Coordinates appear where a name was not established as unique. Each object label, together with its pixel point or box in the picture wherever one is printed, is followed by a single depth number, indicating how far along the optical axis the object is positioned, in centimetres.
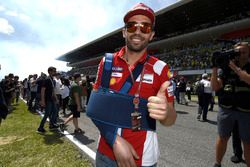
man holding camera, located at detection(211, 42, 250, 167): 185
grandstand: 1378
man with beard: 79
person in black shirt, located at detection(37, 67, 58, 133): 398
